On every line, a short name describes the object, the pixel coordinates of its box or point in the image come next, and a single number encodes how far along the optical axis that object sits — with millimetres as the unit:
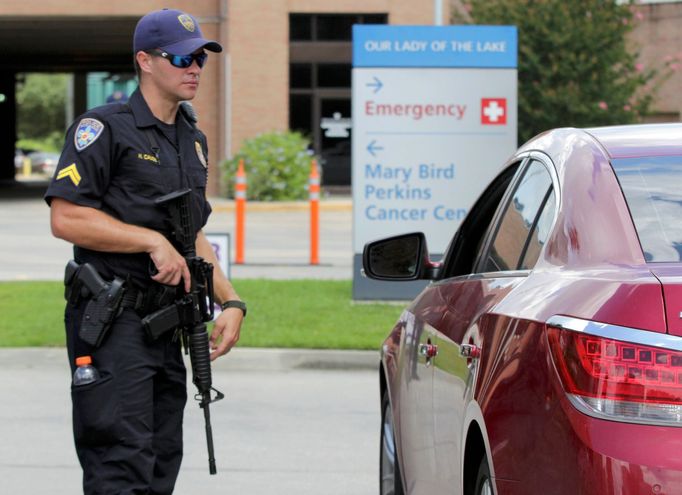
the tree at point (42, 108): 108125
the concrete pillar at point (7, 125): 59112
